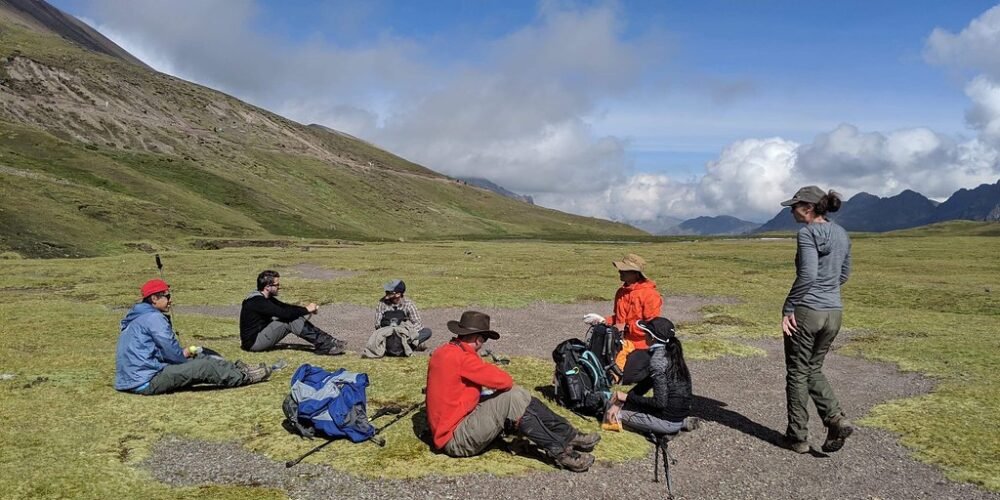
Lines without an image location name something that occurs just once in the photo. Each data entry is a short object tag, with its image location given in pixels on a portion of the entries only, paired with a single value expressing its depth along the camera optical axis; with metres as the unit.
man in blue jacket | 13.60
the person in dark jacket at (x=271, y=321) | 18.66
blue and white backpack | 11.34
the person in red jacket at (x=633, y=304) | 13.63
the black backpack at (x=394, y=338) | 19.15
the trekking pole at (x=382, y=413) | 10.63
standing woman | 10.67
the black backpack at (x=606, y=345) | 13.23
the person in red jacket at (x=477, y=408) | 10.38
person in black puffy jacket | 11.36
